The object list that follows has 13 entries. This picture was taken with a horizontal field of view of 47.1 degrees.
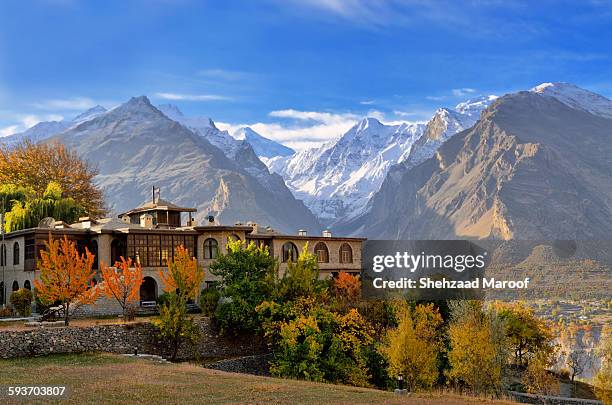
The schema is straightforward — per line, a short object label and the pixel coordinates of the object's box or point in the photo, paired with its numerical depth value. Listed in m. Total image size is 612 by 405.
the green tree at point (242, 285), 48.88
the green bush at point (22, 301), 46.78
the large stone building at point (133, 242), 55.44
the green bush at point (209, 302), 49.88
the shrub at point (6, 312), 47.06
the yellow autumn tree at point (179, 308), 44.25
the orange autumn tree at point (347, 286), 63.97
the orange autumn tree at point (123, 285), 47.12
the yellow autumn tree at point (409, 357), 45.94
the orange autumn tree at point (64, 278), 44.62
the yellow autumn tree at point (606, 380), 40.88
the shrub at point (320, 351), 45.47
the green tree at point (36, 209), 64.00
